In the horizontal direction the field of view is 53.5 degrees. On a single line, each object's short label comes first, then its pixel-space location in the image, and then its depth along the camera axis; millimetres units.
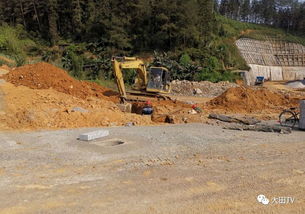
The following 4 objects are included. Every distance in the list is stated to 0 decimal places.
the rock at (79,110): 12414
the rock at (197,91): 25811
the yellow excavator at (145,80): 15945
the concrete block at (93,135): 8875
